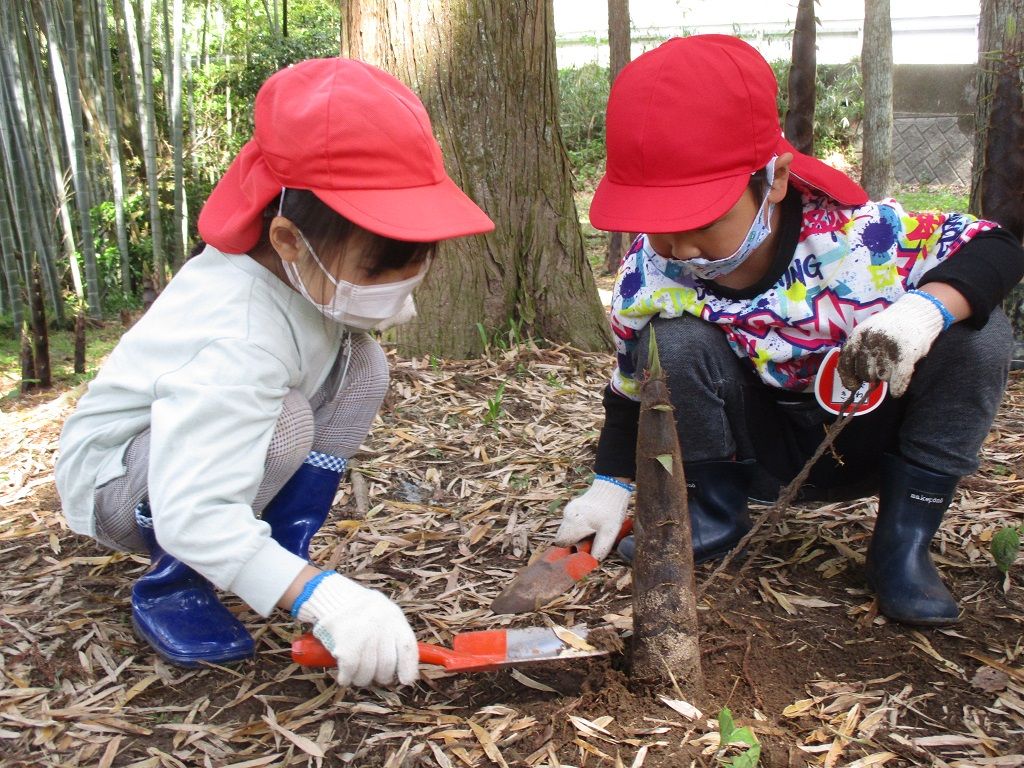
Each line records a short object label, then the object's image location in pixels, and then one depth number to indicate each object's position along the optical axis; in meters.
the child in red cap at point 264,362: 1.45
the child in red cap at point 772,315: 1.72
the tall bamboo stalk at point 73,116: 5.08
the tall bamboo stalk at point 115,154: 5.62
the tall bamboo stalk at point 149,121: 5.67
